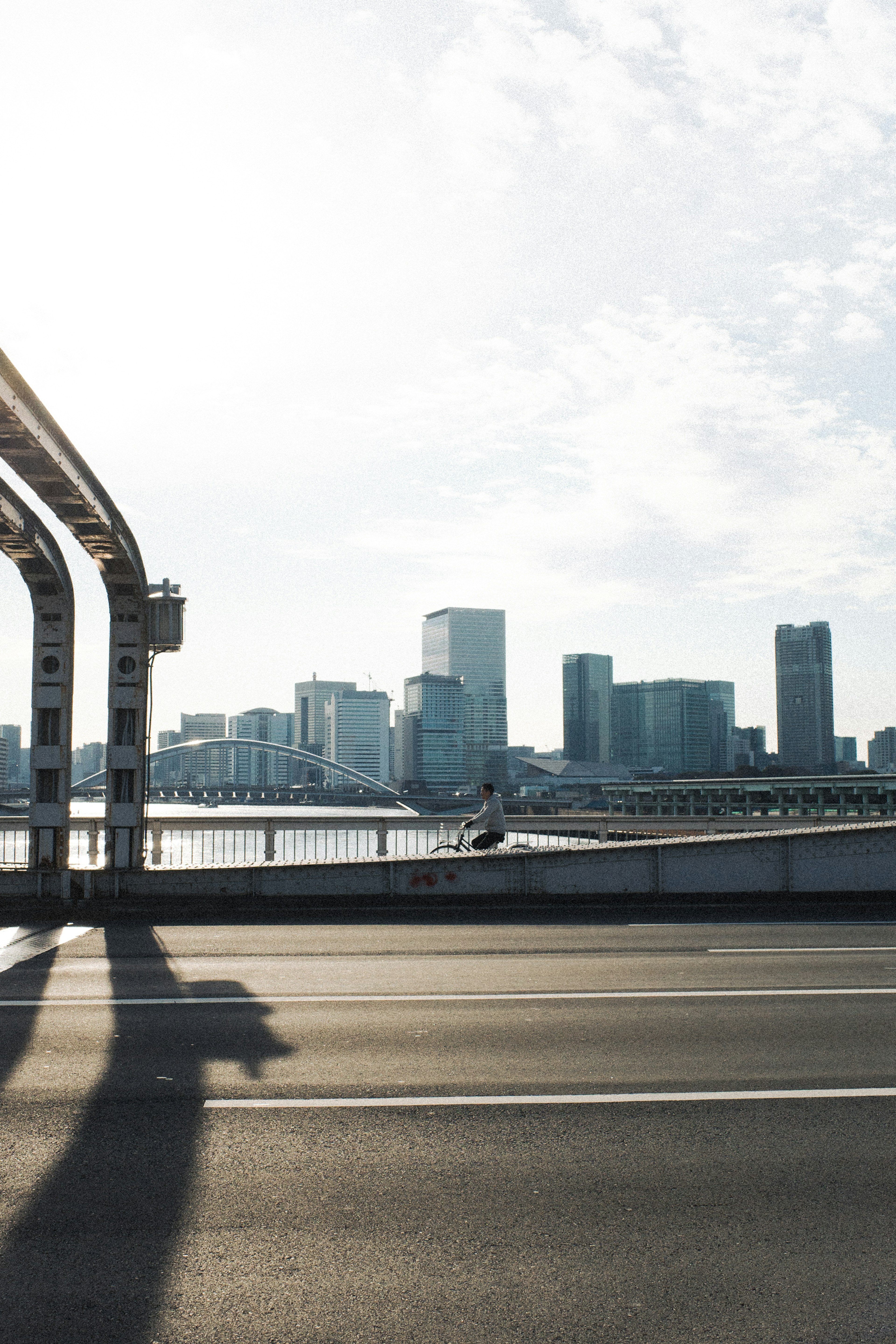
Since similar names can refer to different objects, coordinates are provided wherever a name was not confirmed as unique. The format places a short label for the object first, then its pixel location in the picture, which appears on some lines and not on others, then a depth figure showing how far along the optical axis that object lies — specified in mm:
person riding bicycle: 16688
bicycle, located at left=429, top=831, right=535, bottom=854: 17797
